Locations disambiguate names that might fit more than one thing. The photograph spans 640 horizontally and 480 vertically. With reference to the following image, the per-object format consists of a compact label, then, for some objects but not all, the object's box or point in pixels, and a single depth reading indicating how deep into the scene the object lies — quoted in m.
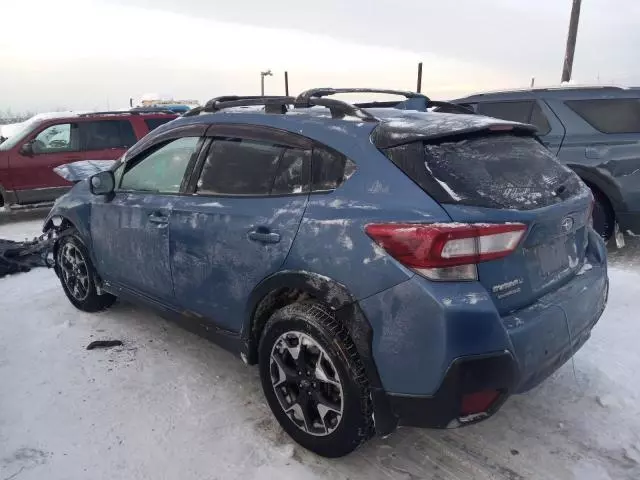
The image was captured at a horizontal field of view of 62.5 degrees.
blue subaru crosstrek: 2.09
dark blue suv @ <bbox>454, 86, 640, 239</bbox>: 5.59
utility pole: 16.77
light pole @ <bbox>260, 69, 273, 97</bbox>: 26.98
